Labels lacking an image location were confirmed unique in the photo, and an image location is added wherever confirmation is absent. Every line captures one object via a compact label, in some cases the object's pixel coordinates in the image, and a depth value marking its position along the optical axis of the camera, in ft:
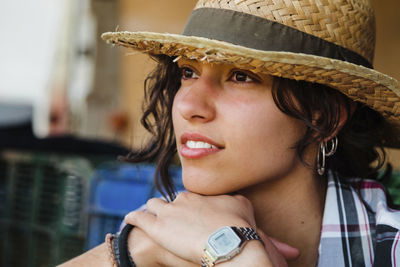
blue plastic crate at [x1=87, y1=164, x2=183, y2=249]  3.58
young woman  2.36
